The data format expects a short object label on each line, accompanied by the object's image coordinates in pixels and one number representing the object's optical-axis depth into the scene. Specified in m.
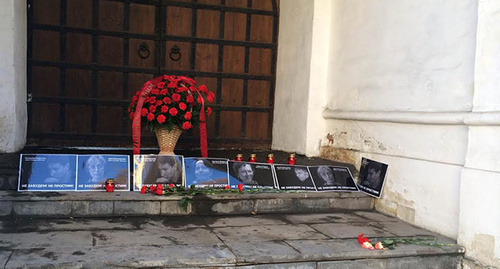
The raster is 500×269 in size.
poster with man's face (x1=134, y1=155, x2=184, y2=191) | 4.68
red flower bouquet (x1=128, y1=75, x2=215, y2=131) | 4.77
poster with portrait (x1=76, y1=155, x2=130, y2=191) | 4.47
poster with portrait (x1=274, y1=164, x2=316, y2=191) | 5.14
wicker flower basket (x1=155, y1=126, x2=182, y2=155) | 4.92
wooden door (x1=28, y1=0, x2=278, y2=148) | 6.41
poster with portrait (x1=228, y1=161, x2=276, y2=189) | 5.01
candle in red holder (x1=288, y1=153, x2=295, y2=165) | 5.47
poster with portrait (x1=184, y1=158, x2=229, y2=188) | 4.82
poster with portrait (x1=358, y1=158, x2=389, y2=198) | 5.07
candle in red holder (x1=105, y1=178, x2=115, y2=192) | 4.42
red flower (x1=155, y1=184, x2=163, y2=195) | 4.44
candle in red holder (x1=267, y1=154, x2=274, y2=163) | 5.41
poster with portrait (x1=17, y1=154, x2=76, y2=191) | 4.30
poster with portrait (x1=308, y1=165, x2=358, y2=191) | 5.27
